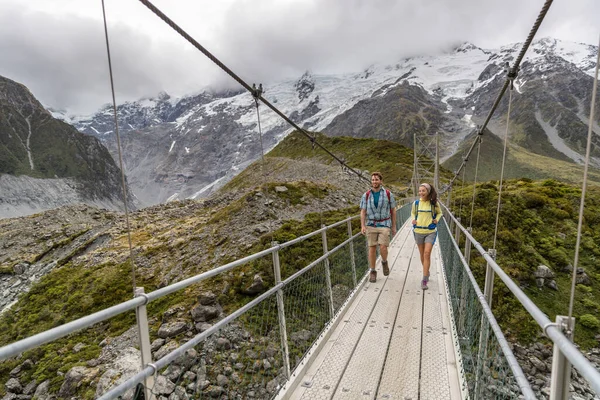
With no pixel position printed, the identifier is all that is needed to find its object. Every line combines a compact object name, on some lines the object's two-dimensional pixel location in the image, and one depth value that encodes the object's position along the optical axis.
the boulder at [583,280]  12.61
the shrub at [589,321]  10.56
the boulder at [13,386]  8.14
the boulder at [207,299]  9.30
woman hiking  5.68
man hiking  5.72
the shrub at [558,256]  13.55
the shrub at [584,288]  12.12
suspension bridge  1.56
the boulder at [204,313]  8.75
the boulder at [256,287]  9.59
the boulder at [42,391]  7.52
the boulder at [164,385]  5.13
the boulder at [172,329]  8.17
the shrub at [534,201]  17.94
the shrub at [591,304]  11.43
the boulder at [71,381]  7.17
